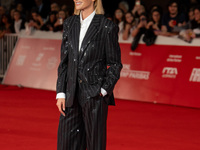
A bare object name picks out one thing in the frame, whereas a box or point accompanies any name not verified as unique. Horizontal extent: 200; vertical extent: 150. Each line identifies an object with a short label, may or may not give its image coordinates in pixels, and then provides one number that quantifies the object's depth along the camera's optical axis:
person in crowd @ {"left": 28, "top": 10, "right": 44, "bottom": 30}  14.85
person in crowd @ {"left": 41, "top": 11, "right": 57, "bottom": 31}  14.49
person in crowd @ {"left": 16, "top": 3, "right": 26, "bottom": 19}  16.44
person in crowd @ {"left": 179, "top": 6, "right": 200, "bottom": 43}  11.46
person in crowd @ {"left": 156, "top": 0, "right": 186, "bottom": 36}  12.35
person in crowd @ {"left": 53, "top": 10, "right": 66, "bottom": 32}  13.99
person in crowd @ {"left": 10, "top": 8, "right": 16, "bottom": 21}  16.04
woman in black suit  3.87
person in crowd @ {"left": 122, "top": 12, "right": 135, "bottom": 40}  12.57
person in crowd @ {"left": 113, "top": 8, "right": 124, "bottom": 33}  13.12
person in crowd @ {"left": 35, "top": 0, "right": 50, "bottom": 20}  16.21
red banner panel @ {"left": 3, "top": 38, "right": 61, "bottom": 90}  13.73
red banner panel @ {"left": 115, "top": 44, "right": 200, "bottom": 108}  11.14
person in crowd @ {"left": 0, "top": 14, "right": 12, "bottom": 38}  15.45
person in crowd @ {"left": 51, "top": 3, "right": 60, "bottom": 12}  15.11
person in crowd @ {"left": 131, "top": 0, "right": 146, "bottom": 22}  13.02
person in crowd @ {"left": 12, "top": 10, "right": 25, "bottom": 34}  15.31
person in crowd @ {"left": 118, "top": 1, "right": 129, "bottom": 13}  14.43
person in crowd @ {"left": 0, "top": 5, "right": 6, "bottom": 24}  16.54
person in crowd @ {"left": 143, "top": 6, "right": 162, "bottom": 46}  12.03
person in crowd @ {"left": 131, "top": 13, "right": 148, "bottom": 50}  12.23
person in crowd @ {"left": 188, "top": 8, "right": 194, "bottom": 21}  12.08
